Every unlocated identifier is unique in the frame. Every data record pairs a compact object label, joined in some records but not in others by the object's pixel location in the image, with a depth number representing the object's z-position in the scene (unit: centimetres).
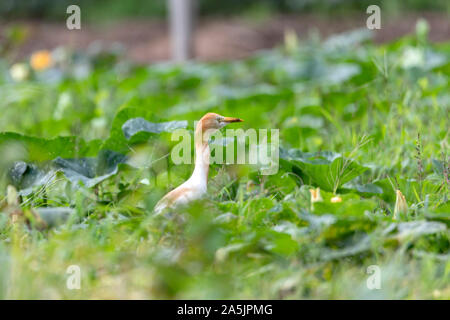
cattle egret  427
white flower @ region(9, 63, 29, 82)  996
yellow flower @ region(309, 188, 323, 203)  413
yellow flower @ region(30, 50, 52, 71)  1175
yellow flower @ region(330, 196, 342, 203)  409
